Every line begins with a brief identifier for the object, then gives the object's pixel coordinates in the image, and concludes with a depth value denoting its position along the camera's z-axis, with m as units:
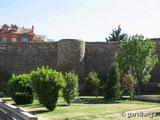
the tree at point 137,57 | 21.84
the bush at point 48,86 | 12.34
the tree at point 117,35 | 40.83
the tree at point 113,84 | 19.34
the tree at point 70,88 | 15.10
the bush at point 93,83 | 22.65
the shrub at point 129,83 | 19.66
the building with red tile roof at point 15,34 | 46.96
